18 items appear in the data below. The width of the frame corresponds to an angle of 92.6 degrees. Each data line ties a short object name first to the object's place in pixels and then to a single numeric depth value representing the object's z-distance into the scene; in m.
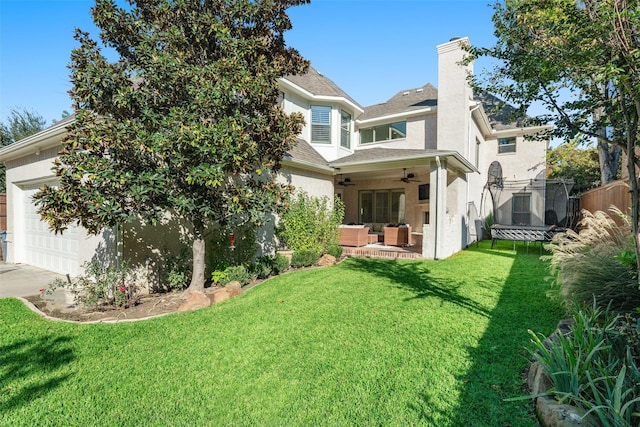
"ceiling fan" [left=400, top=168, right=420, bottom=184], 14.98
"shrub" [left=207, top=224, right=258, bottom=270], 8.21
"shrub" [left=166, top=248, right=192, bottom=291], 7.25
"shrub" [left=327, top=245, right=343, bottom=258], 10.60
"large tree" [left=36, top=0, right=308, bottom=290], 5.21
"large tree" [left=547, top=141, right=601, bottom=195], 23.02
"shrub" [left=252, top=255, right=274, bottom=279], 8.51
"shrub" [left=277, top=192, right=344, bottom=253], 9.68
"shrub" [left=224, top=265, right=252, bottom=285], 7.69
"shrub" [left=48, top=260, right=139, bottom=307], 6.16
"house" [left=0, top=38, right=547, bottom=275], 9.41
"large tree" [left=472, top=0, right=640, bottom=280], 2.53
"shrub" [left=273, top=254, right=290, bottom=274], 9.01
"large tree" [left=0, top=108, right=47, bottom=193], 22.30
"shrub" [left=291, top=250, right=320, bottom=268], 9.59
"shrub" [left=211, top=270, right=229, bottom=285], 7.61
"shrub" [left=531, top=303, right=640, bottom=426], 2.24
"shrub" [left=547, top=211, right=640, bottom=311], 3.80
